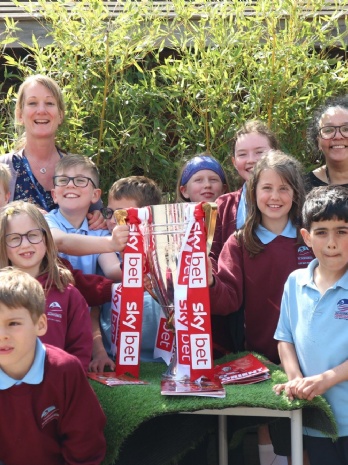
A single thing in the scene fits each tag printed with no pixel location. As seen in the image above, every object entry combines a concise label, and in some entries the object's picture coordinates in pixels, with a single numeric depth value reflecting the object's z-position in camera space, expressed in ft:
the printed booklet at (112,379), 9.95
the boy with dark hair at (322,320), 9.59
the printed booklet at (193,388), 9.37
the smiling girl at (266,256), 11.03
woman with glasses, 12.79
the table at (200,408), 9.18
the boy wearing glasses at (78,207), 11.87
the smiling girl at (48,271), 10.08
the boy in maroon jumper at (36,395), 8.65
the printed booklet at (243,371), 9.98
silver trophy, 10.08
